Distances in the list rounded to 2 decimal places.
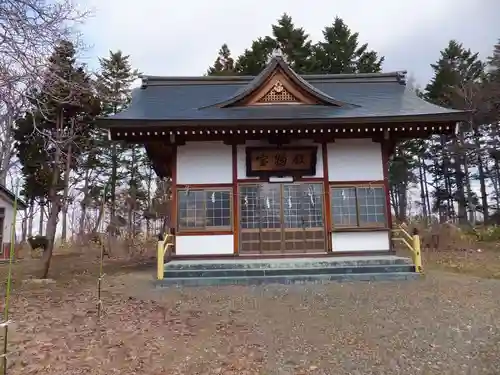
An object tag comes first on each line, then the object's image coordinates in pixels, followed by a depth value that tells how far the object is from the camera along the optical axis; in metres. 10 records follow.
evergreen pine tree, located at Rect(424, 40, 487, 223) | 27.01
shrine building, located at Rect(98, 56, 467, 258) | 11.05
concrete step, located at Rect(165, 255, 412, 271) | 9.77
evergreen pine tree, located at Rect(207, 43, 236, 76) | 29.77
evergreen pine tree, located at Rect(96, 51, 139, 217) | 29.33
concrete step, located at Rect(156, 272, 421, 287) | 9.01
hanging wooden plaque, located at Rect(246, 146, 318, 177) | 11.46
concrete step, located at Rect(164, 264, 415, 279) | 9.37
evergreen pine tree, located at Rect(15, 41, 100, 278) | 6.21
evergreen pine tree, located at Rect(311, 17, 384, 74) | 28.81
